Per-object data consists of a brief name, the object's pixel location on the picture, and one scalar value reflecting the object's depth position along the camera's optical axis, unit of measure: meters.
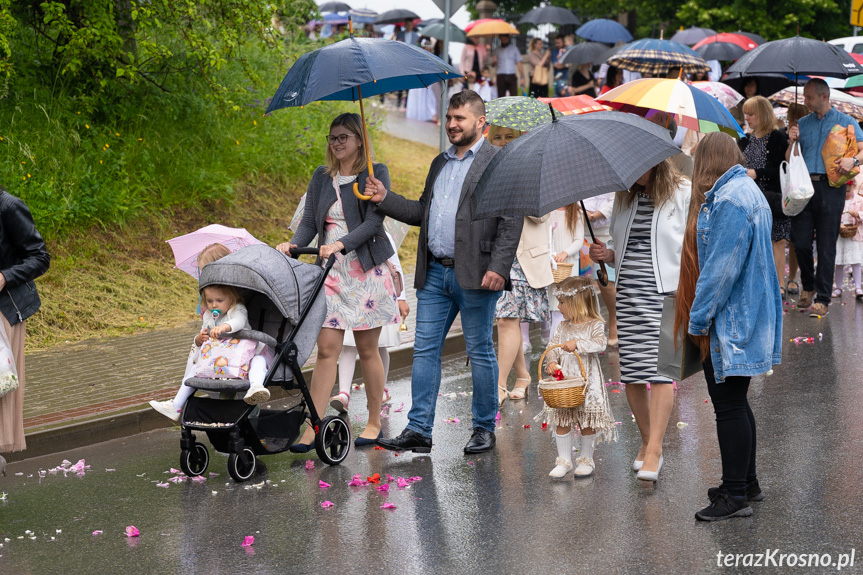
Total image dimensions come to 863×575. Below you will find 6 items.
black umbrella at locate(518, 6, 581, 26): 26.90
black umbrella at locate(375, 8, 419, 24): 29.94
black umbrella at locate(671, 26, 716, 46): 25.20
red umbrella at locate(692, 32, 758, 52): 21.39
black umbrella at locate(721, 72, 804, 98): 16.66
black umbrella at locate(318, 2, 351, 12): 33.32
